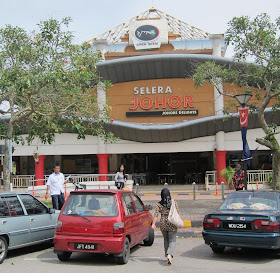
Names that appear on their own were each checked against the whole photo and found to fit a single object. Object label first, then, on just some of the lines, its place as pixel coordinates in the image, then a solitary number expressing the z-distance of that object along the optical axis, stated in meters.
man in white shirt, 12.33
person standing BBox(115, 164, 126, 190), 15.76
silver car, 8.05
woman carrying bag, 7.76
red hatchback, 7.44
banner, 13.70
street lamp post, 13.82
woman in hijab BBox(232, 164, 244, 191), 14.77
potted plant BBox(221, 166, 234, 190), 24.72
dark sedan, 7.64
